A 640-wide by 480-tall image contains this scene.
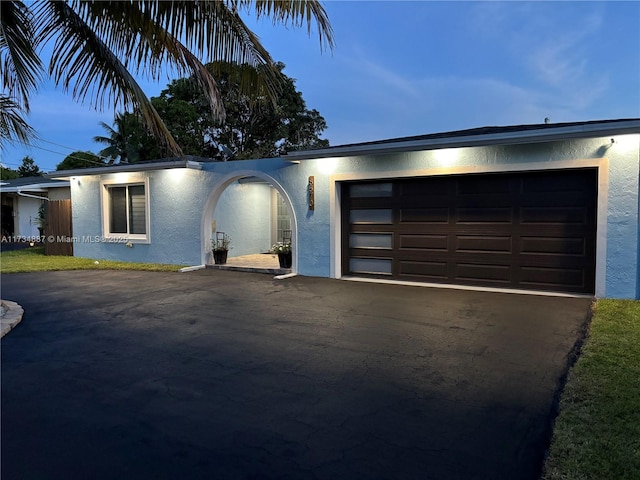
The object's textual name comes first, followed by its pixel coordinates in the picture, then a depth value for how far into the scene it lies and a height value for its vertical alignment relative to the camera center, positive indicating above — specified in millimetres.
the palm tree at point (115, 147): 26466 +4904
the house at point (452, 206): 6969 +301
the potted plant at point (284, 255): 10281 -832
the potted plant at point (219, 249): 11406 -755
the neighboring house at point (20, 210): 18938 +554
